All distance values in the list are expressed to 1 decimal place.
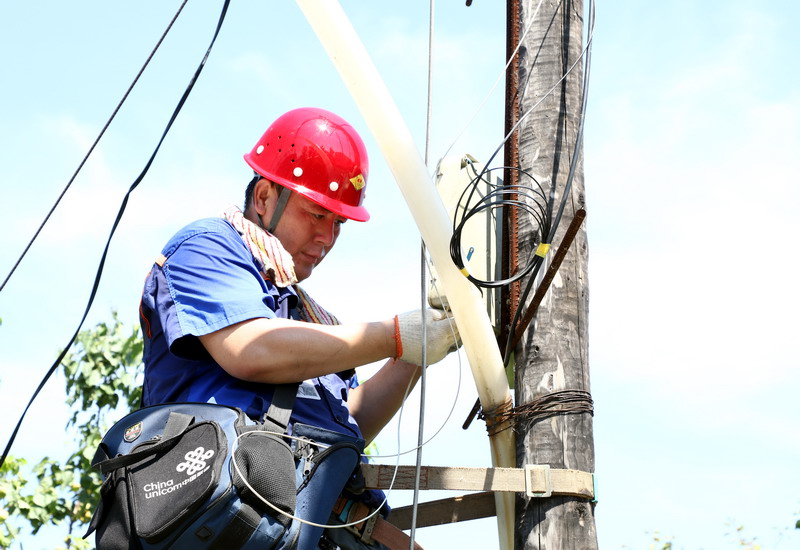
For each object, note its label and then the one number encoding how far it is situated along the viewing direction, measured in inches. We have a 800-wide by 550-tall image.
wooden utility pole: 116.2
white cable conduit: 108.2
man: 101.8
